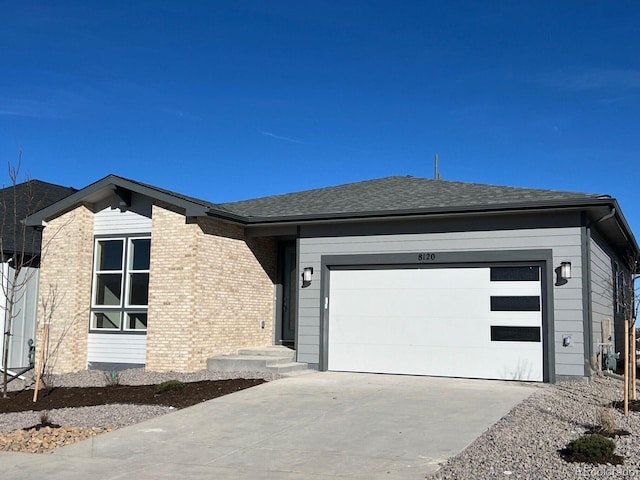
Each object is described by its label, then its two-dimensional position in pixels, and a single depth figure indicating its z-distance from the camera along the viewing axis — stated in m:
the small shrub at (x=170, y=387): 10.69
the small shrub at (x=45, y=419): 8.29
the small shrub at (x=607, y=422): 7.29
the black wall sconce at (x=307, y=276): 14.05
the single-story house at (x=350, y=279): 12.01
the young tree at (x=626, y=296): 9.63
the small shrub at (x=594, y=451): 6.10
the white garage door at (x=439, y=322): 12.16
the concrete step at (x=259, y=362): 12.80
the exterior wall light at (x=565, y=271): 11.61
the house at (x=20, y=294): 14.97
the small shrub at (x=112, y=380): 11.79
